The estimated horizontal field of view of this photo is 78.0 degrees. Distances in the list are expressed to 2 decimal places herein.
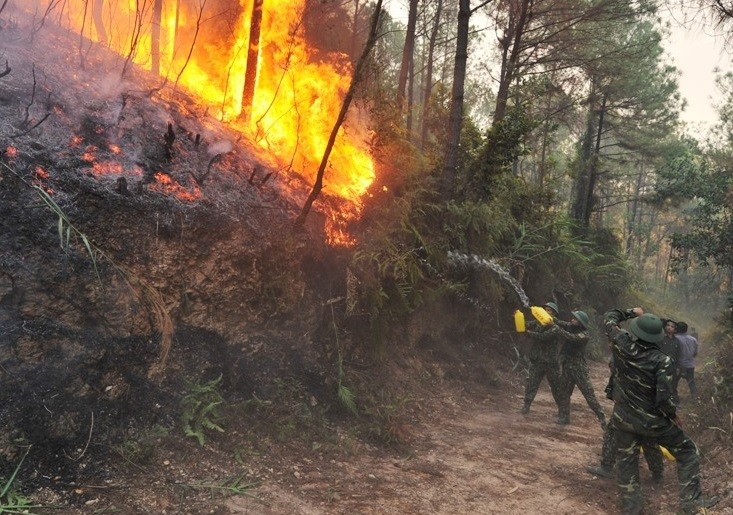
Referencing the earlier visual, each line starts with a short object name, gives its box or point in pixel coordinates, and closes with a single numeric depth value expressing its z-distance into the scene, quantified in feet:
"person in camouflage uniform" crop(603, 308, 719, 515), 14.94
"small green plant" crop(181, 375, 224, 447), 16.03
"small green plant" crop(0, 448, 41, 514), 11.27
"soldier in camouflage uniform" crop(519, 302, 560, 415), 25.46
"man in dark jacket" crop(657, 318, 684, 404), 29.25
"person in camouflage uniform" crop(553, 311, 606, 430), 24.79
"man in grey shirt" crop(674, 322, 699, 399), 29.78
